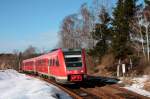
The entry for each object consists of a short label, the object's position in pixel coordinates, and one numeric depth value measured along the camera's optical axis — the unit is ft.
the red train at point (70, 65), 49.02
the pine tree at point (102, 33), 103.14
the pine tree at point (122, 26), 72.57
